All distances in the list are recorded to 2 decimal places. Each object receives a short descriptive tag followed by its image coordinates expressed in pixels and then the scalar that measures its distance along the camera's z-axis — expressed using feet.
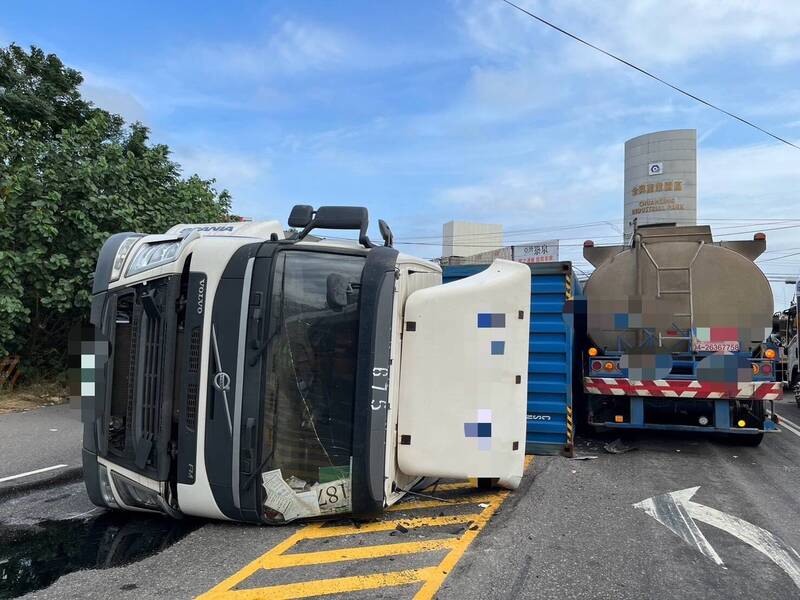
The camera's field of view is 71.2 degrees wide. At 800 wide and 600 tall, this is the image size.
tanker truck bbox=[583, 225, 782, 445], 22.79
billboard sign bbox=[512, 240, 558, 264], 147.13
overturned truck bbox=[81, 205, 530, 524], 12.79
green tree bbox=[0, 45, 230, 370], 32.30
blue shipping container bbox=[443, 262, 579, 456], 22.08
